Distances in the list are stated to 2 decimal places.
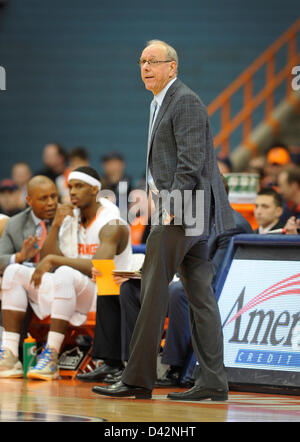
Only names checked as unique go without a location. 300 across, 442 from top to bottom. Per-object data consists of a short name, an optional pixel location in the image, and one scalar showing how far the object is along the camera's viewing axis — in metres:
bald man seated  13.93
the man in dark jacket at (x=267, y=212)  14.11
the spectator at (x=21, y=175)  23.69
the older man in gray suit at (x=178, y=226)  9.56
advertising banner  11.25
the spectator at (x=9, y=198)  21.48
